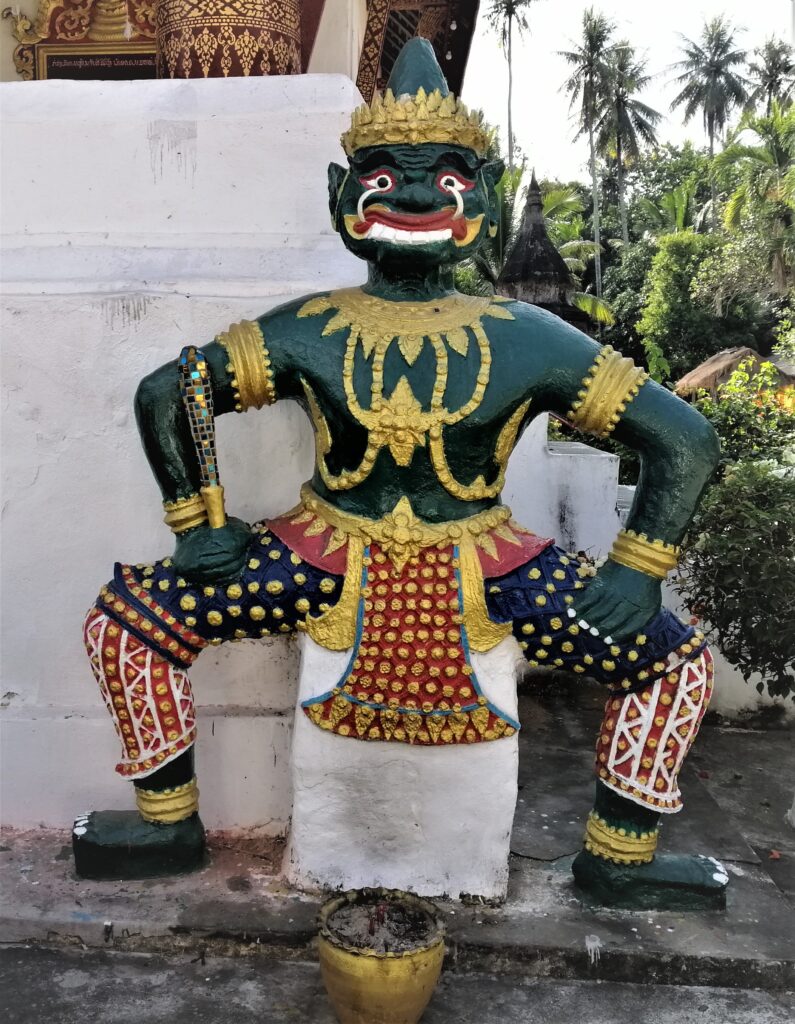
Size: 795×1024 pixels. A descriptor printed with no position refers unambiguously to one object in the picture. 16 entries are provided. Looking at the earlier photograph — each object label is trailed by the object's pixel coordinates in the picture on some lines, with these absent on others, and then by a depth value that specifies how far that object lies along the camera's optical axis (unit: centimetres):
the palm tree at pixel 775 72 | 3161
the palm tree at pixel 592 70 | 3259
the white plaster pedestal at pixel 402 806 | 272
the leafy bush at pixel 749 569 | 427
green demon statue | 255
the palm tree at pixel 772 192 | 1830
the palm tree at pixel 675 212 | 2562
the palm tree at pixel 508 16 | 3209
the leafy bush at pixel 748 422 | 542
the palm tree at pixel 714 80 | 3522
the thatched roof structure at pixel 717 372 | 1712
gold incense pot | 220
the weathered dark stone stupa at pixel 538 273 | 838
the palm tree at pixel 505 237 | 1778
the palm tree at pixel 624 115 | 3272
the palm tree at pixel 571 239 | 2052
